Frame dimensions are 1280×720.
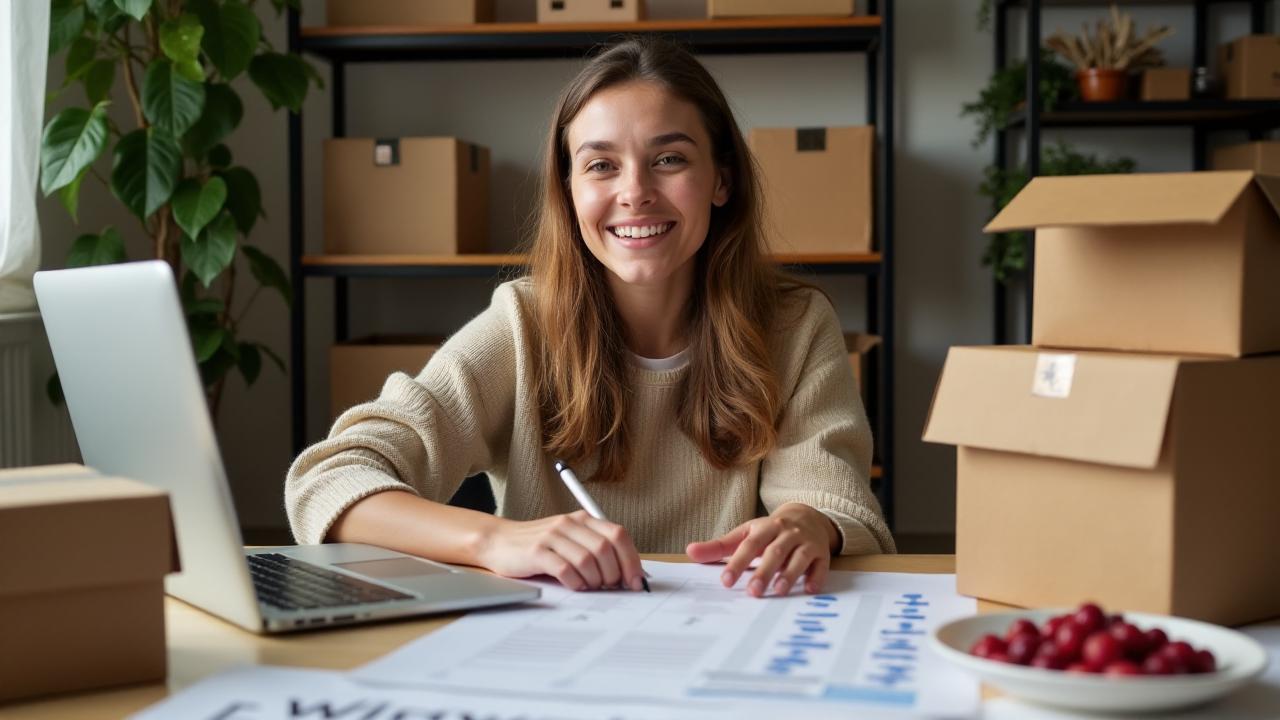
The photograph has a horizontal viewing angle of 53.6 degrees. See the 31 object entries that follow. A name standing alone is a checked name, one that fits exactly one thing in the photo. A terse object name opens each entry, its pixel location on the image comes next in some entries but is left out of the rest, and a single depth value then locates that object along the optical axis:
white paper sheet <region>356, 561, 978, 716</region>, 0.76
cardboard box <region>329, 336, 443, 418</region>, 2.88
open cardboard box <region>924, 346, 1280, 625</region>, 0.88
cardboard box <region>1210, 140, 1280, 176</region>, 2.88
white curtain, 2.35
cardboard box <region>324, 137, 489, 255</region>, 2.87
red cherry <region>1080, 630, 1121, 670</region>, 0.71
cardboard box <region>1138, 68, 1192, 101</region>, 2.96
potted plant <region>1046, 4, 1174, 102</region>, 2.96
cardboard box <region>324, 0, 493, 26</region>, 2.91
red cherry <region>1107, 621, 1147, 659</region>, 0.73
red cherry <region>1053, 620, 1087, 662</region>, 0.73
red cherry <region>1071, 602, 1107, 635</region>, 0.75
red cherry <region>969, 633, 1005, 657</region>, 0.75
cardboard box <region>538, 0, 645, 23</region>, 2.89
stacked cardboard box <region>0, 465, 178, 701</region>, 0.78
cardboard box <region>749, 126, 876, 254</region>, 2.82
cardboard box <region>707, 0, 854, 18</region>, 2.83
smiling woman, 1.48
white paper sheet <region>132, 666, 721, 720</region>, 0.73
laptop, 0.83
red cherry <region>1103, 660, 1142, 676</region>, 0.70
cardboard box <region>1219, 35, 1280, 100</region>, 2.92
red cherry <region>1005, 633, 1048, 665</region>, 0.74
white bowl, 0.69
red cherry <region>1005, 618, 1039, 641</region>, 0.76
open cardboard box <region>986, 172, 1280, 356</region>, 0.91
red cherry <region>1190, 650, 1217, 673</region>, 0.72
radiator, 2.47
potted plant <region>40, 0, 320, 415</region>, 2.47
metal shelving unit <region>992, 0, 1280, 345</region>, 2.88
